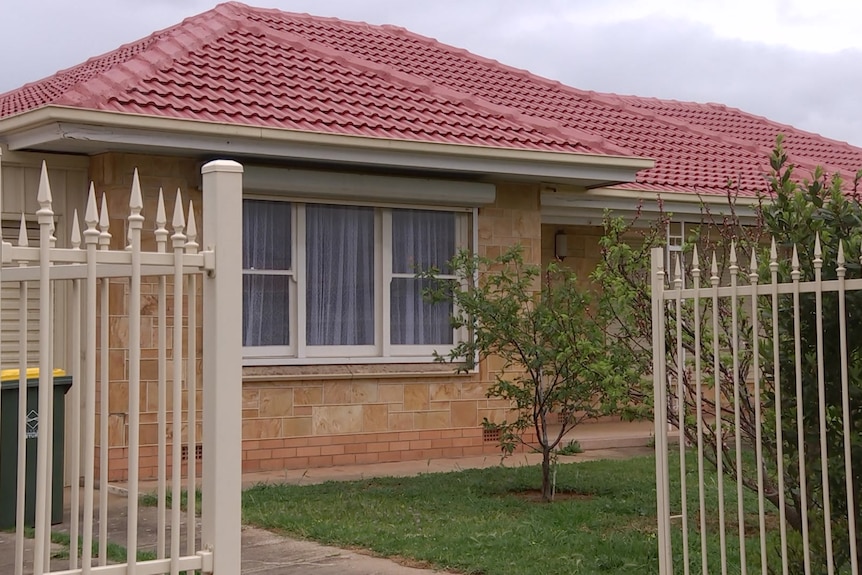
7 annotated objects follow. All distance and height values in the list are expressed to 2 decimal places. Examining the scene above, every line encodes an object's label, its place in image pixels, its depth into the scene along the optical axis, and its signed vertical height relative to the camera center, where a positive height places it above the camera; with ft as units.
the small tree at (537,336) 31.86 +0.04
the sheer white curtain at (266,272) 38.70 +2.23
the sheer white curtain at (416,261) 41.73 +2.74
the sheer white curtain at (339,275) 40.22 +2.22
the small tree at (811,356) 16.24 -0.30
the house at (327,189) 35.63 +5.12
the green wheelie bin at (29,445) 27.02 -2.41
